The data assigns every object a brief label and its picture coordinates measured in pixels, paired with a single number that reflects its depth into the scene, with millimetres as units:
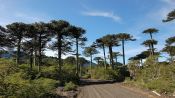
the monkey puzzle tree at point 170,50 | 15208
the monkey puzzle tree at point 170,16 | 12845
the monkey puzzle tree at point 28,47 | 19004
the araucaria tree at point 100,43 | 25687
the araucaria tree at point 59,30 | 18673
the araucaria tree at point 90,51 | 30014
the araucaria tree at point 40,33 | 18558
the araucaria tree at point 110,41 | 24733
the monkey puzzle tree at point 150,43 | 24341
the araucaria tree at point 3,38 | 18240
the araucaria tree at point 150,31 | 23643
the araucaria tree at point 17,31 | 18418
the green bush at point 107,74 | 22774
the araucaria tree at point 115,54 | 31932
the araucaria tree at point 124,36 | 24965
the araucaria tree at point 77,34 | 19457
